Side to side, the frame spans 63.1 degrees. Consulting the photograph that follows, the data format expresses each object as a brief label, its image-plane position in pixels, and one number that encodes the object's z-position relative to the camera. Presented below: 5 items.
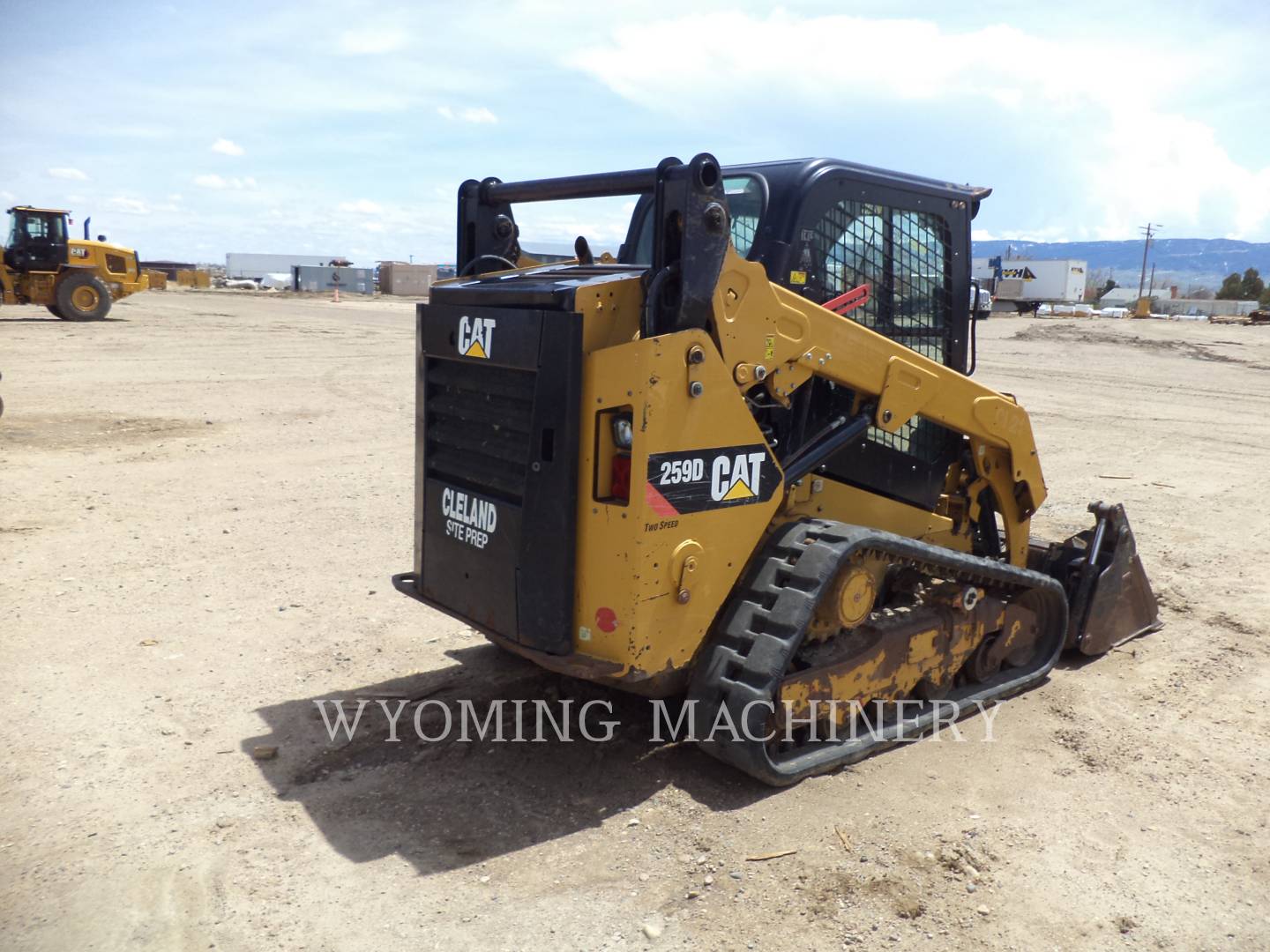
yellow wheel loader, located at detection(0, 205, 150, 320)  25.64
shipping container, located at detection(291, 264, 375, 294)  67.62
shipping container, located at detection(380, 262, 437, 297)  67.06
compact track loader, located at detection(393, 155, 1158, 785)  3.78
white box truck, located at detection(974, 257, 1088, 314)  69.56
